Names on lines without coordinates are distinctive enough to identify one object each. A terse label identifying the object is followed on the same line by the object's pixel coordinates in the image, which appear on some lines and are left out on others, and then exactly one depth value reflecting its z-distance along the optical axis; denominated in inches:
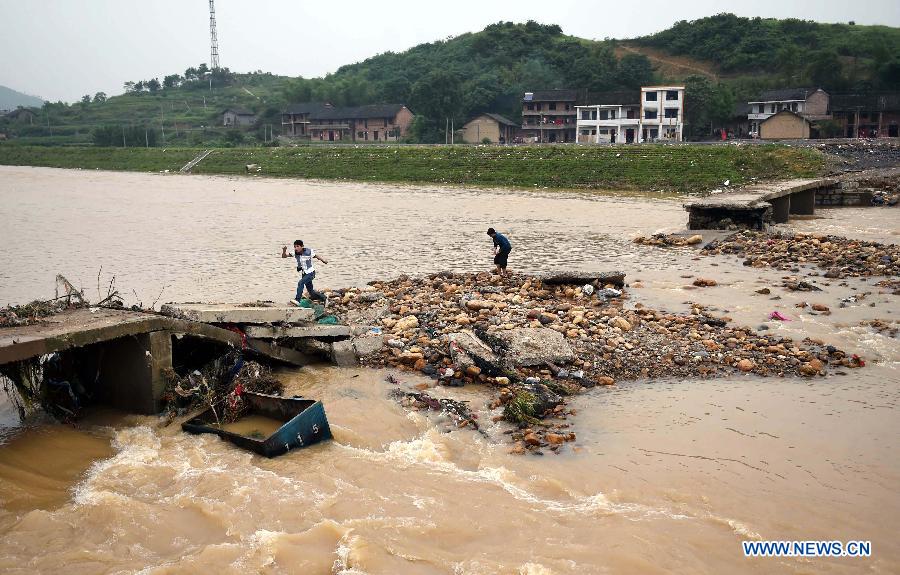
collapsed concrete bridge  330.0
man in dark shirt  628.7
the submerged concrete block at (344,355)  446.9
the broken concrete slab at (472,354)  404.8
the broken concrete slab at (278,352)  409.7
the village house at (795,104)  2655.0
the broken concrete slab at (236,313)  394.3
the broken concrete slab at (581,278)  573.6
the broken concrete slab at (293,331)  412.5
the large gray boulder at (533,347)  413.1
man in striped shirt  548.7
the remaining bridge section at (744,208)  953.5
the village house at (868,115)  2544.3
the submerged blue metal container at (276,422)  324.5
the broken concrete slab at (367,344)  449.1
